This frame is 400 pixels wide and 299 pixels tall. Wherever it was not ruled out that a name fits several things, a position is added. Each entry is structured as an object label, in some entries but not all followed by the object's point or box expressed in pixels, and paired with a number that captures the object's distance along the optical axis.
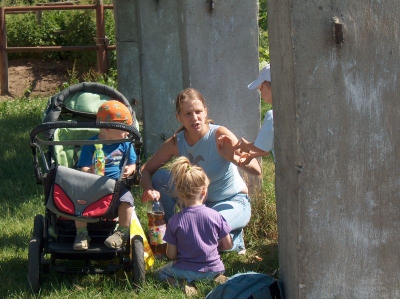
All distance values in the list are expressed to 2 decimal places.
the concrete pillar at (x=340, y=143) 5.76
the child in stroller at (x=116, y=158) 8.05
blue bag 6.51
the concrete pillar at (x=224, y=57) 9.81
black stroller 7.73
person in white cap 8.24
